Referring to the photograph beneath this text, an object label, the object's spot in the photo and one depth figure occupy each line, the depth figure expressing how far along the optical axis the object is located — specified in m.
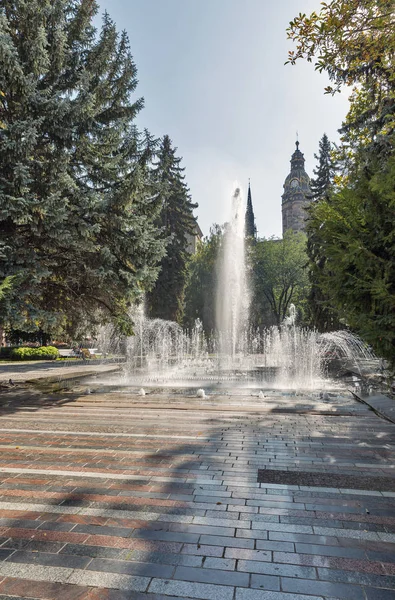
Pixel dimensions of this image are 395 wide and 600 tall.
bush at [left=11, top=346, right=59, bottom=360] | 21.03
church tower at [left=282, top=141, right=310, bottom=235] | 71.44
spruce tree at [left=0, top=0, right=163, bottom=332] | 8.53
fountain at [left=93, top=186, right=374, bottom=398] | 12.84
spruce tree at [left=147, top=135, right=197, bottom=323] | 26.70
